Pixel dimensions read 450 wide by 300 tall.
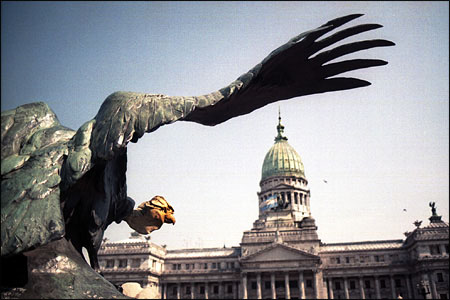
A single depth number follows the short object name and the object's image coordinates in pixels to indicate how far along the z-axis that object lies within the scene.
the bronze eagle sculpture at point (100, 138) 3.91
